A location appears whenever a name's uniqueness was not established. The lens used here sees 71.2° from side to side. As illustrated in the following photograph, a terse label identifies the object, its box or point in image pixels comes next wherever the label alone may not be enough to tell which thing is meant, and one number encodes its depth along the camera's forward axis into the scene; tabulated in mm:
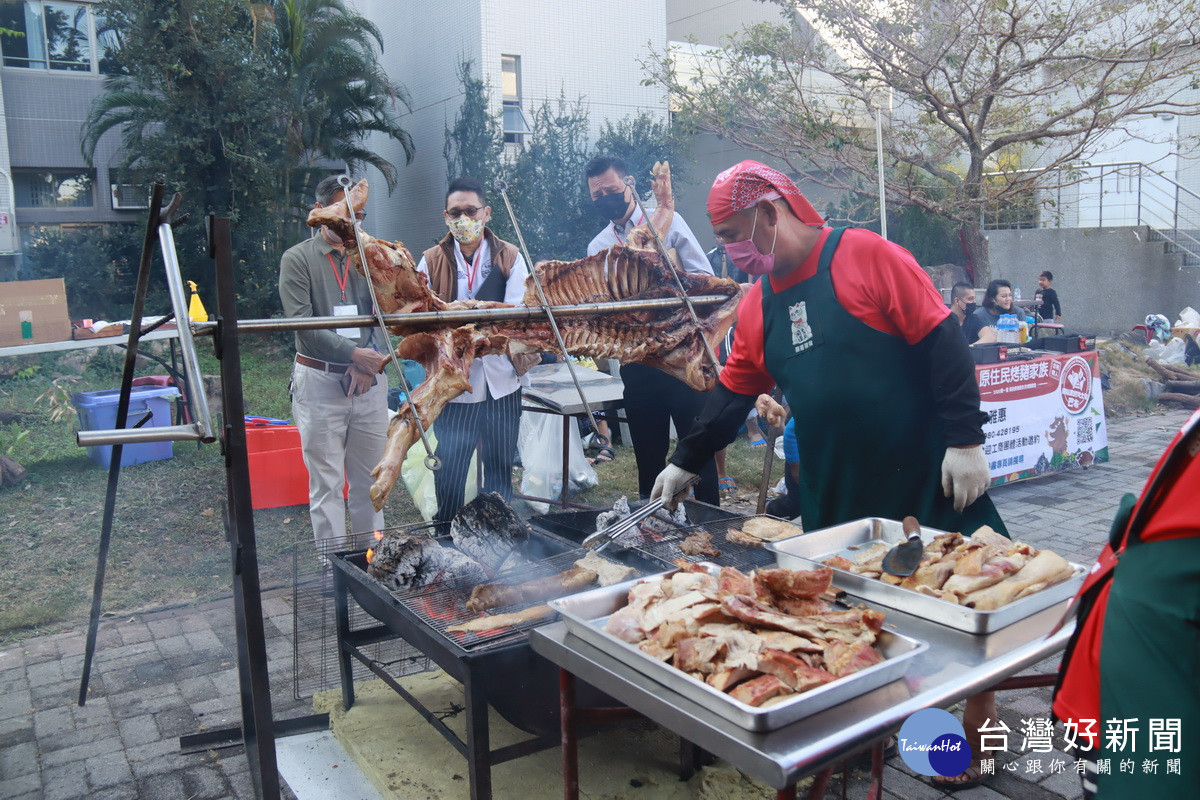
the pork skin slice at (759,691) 1604
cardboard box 7672
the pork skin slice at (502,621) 2645
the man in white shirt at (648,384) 4617
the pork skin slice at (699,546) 3193
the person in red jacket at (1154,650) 1309
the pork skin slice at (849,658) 1710
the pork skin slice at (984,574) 2023
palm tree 15094
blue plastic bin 7766
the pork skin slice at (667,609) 1941
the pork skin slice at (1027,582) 1966
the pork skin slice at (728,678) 1675
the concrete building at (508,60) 15672
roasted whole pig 2926
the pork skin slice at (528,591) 2906
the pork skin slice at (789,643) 1782
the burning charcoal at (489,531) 3396
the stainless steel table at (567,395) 5602
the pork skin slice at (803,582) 2102
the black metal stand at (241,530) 2484
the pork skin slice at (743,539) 3270
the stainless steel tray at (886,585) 1915
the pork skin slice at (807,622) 1870
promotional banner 6973
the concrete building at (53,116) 15562
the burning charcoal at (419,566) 3107
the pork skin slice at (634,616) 1930
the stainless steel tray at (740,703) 1527
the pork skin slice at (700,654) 1738
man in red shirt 2668
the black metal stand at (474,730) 2520
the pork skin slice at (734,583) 2170
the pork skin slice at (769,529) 3264
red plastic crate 6473
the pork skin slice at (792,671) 1653
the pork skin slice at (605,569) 2943
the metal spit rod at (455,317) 2584
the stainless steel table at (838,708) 1479
